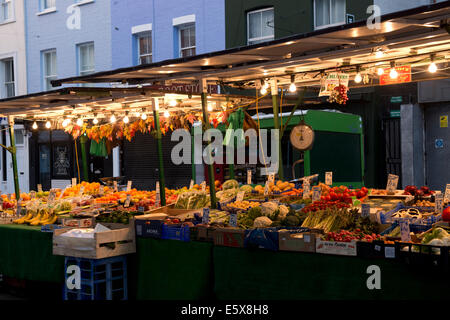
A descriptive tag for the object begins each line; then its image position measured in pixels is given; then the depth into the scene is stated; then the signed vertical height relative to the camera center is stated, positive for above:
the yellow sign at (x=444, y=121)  15.05 +0.60
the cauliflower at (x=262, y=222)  6.85 -0.87
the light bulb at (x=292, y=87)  8.55 +0.90
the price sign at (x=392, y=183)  8.82 -0.57
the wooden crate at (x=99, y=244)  7.21 -1.17
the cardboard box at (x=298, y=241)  5.97 -0.98
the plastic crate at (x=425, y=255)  5.08 -0.98
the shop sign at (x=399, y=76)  8.02 +0.99
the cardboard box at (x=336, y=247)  5.70 -1.00
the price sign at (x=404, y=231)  5.53 -0.82
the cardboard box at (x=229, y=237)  6.56 -1.00
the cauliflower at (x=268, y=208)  7.26 -0.75
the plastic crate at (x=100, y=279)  7.38 -1.64
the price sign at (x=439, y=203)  6.63 -0.67
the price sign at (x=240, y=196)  8.52 -0.69
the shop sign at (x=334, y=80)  8.03 +0.93
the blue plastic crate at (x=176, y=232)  7.13 -1.01
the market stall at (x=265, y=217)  5.69 -0.88
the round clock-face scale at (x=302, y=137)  9.42 +0.17
